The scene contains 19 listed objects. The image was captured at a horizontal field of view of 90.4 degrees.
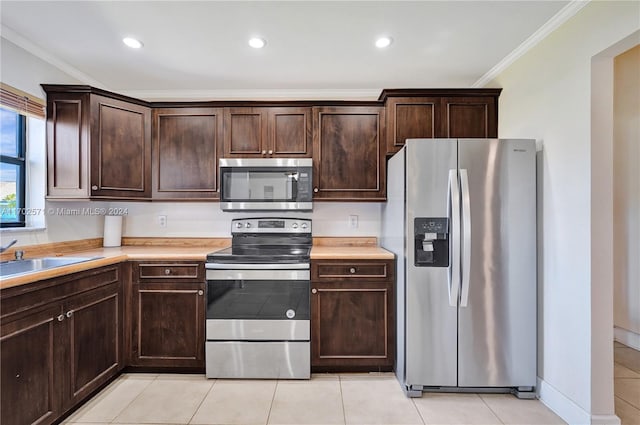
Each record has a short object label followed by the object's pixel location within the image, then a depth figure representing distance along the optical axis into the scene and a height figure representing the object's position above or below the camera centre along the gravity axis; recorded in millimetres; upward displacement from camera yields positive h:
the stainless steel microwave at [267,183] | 2713 +268
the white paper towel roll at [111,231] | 2920 -153
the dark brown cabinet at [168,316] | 2387 -765
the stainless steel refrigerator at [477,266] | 2098 -347
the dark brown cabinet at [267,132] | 2781 +726
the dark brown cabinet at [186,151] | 2809 +560
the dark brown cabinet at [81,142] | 2438 +566
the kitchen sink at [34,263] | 1977 -322
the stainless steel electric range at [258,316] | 2354 -760
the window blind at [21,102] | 2109 +791
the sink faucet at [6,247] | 1922 -199
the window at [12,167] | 2215 +339
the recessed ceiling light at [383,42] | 2191 +1209
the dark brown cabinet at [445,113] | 2668 +855
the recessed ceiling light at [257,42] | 2205 +1213
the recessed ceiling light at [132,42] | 2199 +1212
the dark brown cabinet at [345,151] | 2771 +553
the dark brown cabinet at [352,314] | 2400 -754
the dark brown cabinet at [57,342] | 1511 -723
